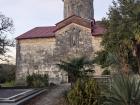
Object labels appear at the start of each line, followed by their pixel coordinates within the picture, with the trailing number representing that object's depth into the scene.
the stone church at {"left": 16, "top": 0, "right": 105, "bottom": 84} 42.22
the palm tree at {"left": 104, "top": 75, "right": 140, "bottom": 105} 11.66
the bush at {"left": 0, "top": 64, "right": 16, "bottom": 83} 49.20
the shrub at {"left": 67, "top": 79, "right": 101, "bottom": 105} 14.90
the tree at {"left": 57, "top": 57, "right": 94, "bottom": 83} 23.04
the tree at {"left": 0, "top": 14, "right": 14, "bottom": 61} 38.50
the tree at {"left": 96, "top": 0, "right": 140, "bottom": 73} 24.25
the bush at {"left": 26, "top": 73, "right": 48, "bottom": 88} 29.34
